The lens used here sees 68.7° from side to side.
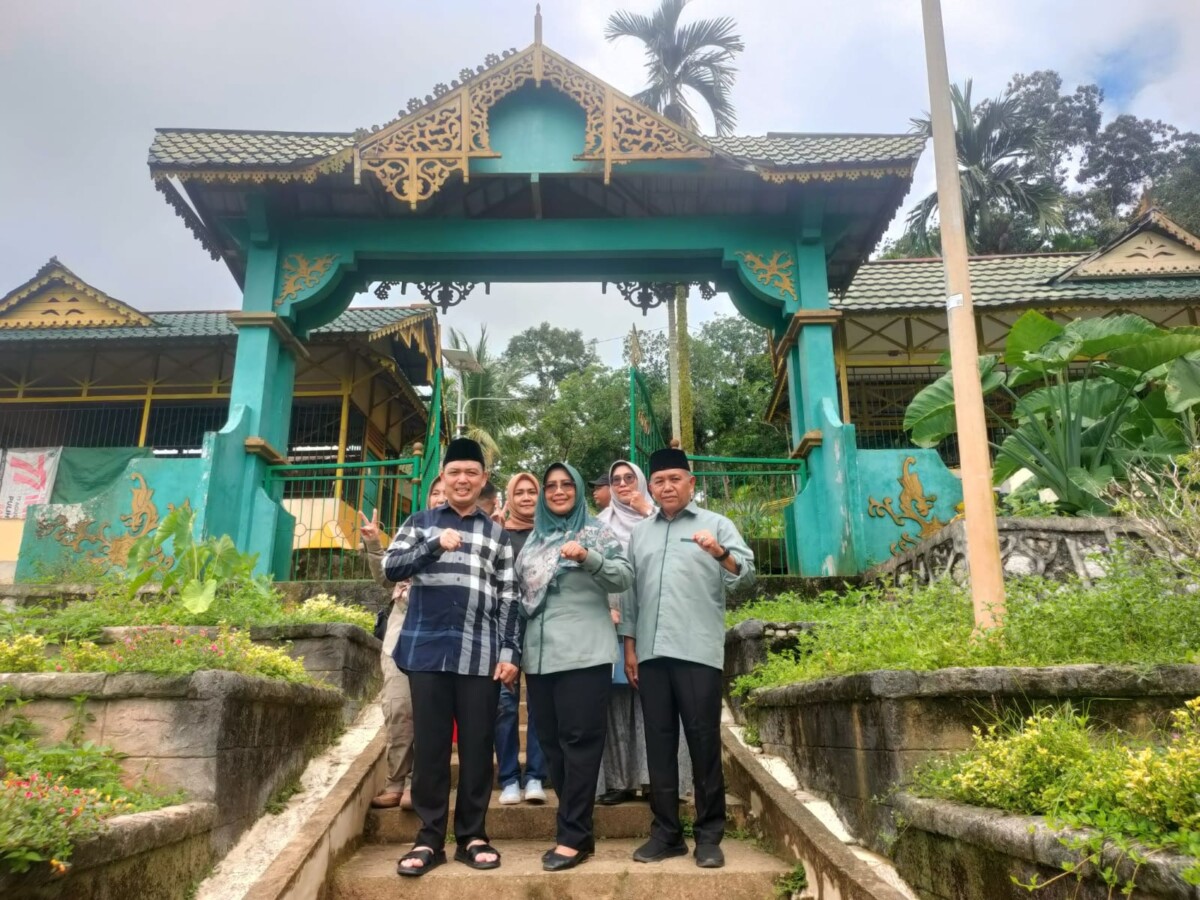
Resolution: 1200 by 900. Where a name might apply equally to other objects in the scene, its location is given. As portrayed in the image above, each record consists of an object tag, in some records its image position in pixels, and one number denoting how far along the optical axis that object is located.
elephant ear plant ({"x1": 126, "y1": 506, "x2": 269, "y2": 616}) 5.20
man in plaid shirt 3.64
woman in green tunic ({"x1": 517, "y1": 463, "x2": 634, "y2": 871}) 3.70
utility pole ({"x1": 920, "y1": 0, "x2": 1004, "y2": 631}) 4.05
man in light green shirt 3.73
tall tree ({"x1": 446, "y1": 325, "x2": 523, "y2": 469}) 25.42
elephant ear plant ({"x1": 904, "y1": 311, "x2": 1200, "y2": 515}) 6.21
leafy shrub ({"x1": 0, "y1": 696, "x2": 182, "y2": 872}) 2.54
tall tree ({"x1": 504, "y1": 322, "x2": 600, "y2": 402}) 34.84
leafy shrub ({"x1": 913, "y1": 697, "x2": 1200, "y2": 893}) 2.38
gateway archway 7.54
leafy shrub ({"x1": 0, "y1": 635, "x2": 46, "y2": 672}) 3.97
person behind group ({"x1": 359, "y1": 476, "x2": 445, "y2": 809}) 4.38
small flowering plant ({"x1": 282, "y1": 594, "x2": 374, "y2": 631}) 5.55
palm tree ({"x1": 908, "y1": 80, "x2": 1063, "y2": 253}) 25.64
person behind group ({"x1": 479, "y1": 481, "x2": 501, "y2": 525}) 4.88
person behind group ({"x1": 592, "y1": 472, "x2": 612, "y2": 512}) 5.50
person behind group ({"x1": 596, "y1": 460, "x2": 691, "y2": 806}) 4.44
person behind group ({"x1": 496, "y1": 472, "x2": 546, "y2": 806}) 4.43
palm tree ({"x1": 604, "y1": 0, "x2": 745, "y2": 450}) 19.59
